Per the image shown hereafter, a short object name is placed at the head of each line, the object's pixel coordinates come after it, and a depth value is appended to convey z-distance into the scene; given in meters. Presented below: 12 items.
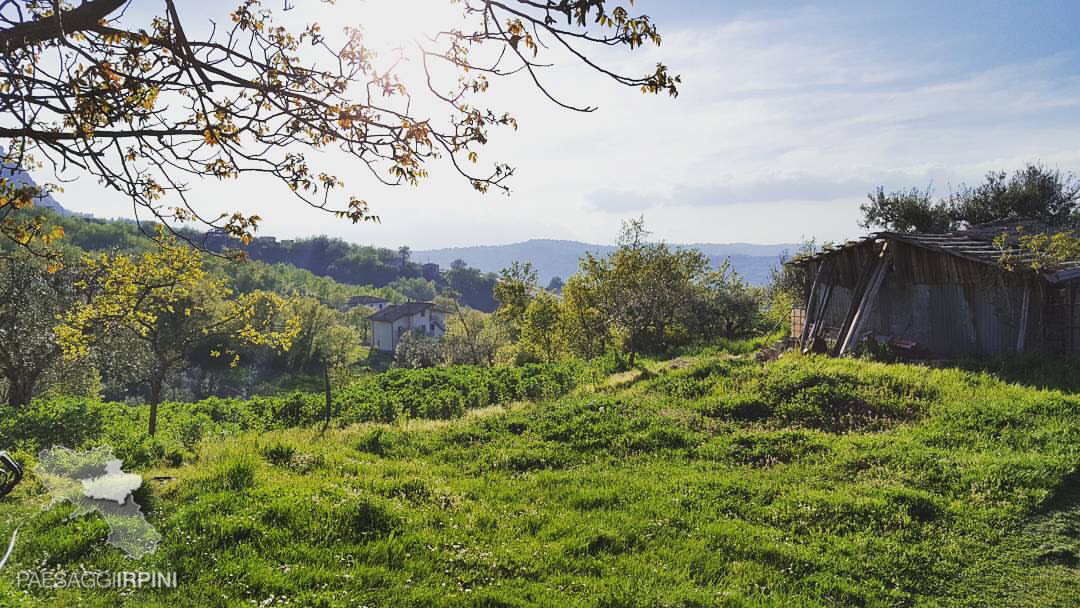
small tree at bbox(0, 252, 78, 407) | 25.47
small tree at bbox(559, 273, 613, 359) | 33.84
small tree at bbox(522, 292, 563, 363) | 37.50
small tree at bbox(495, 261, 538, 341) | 41.31
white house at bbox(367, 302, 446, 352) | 106.69
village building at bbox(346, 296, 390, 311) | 138.88
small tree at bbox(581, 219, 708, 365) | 29.05
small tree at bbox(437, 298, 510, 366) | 54.38
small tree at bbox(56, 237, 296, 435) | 13.21
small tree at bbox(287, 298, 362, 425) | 71.75
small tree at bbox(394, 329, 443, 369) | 66.56
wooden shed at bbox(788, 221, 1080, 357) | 17.25
